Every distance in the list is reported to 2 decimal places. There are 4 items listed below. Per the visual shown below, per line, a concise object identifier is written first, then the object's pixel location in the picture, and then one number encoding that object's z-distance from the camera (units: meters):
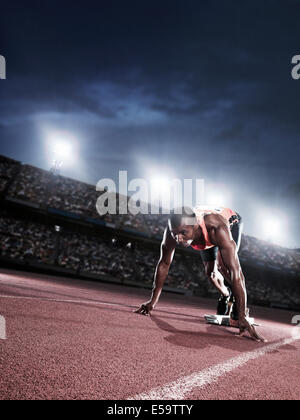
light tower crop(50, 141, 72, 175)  24.16
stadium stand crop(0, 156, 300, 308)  17.17
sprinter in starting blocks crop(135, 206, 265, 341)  3.34
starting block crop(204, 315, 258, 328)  4.56
